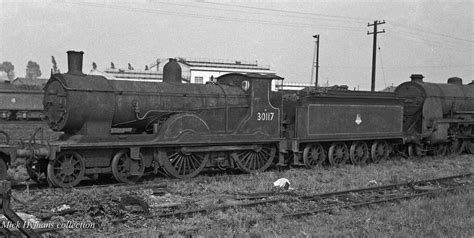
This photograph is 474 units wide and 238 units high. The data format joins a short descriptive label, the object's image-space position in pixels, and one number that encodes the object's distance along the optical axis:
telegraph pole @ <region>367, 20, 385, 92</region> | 31.19
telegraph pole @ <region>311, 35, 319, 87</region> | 38.46
